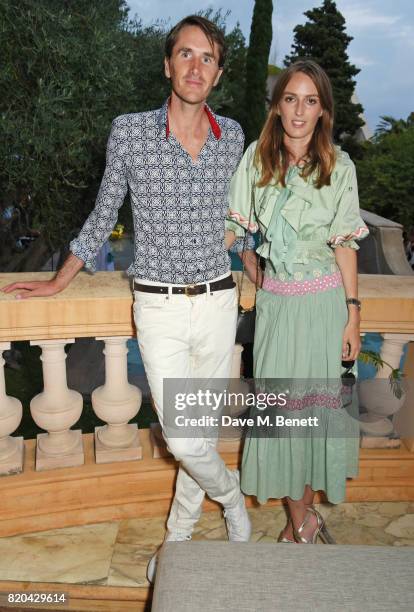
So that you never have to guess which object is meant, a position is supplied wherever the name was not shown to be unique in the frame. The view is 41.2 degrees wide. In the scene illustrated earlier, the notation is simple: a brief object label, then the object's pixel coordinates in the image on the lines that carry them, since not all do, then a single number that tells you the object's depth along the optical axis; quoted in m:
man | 2.29
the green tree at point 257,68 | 21.28
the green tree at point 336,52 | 30.66
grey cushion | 1.54
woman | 2.38
